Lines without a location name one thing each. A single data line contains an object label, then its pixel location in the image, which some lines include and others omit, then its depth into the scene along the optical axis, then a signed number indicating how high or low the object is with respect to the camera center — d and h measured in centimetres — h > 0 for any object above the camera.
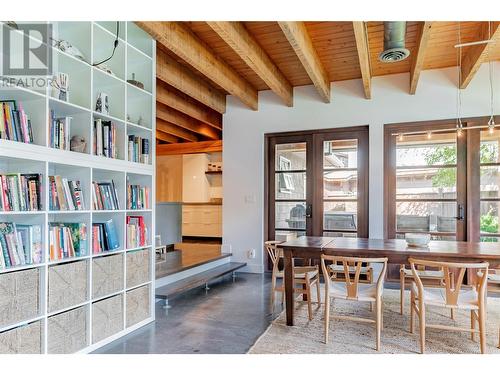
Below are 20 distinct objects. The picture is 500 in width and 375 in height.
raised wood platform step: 364 -107
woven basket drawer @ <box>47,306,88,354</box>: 227 -97
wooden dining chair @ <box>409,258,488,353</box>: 239 -79
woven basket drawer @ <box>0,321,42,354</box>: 197 -89
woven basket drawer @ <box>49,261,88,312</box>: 228 -64
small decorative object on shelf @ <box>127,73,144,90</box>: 309 +107
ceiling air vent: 269 +130
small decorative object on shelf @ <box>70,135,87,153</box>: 258 +41
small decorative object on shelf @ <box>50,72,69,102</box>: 237 +80
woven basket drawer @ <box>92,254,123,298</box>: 263 -65
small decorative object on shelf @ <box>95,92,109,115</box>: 277 +78
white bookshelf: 222 +37
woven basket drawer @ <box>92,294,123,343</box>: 261 -100
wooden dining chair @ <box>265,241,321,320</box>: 321 -83
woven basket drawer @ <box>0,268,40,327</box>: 198 -62
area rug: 257 -119
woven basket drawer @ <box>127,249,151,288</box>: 298 -67
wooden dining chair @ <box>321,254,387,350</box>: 257 -79
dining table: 263 -47
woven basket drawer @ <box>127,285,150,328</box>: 296 -101
